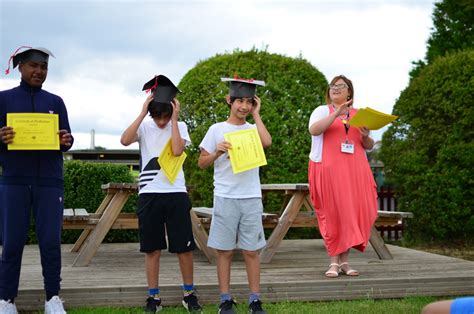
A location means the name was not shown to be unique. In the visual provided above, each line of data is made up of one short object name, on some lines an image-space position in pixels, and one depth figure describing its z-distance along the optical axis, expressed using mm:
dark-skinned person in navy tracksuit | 4812
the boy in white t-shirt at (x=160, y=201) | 5137
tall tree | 16562
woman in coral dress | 6070
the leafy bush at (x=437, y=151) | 9414
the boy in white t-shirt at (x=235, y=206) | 5047
